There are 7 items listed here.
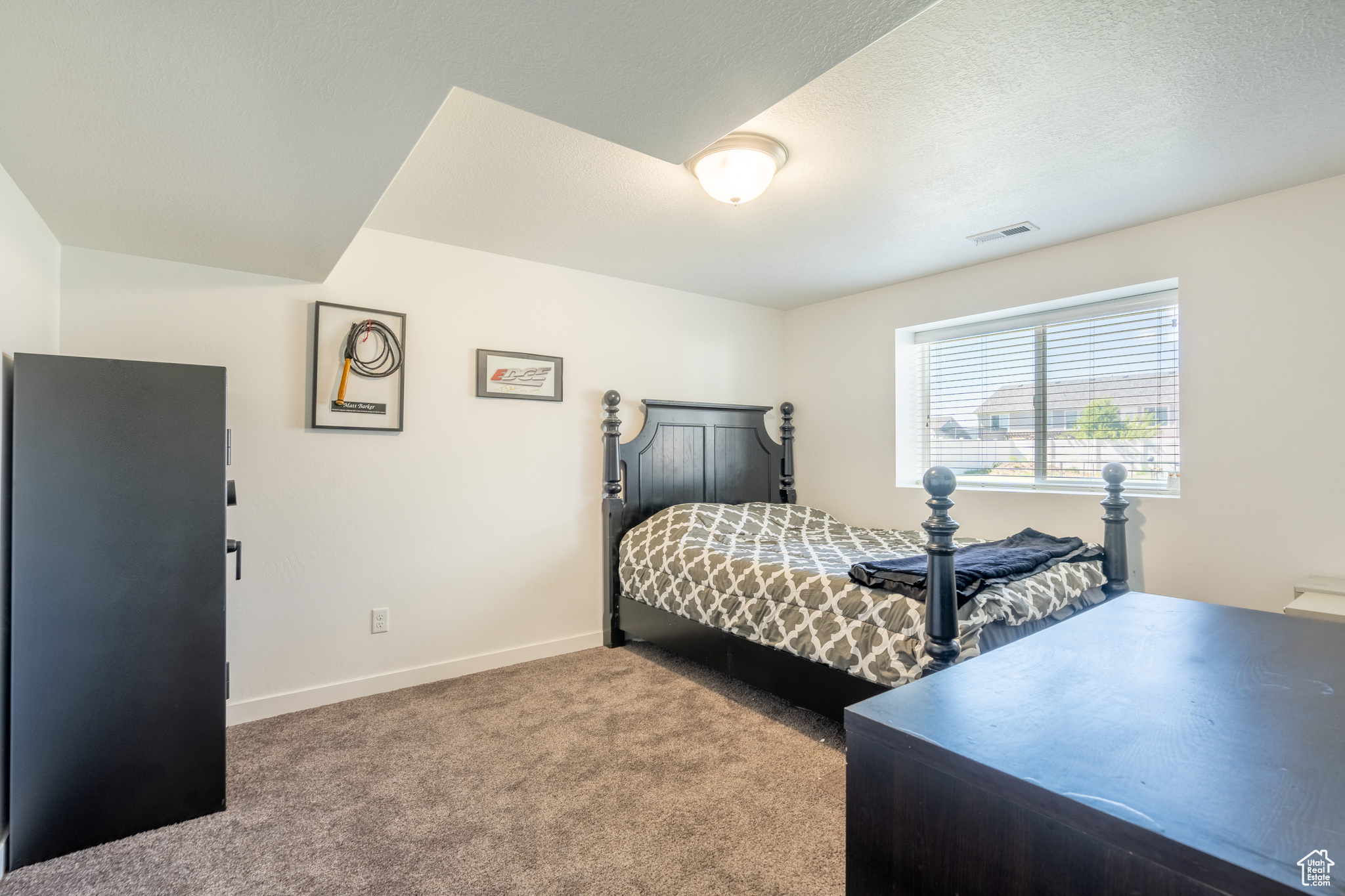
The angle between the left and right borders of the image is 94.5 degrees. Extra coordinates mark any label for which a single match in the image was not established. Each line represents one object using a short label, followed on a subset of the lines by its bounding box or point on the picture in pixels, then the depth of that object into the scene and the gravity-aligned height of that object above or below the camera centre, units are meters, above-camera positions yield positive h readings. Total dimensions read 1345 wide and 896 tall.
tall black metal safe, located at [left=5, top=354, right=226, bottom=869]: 1.73 -0.43
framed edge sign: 3.24 +0.41
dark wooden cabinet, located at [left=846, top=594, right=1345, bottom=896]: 0.49 -0.30
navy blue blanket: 2.08 -0.41
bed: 2.04 -0.50
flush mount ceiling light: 2.10 +1.00
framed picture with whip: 2.77 +0.39
